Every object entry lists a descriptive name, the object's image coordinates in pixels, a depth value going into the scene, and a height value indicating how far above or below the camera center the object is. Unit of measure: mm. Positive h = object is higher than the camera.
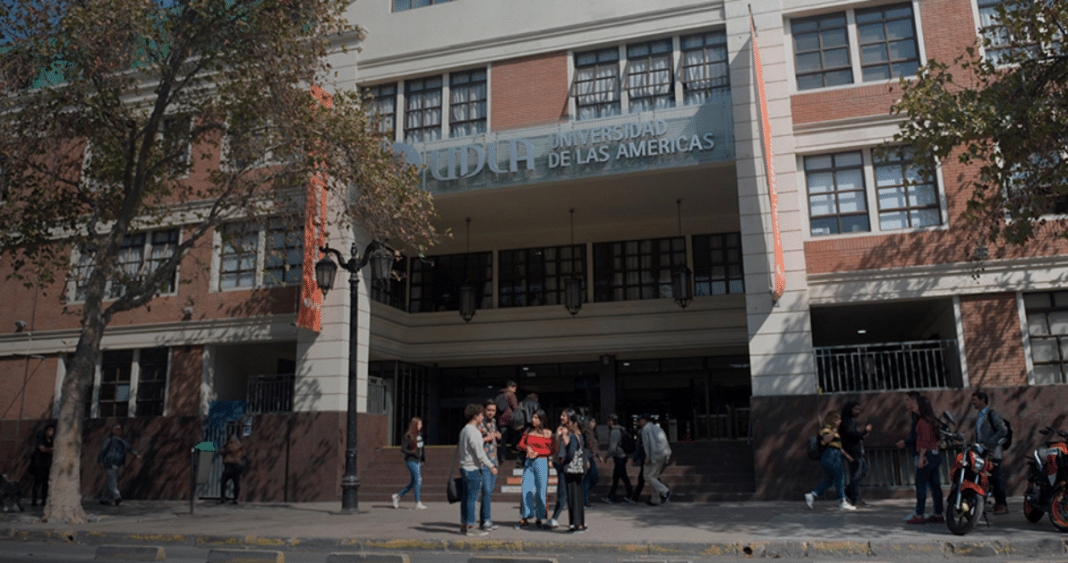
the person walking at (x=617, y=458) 14875 -307
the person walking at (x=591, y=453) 14148 -215
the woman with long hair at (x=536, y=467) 11336 -346
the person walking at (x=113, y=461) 18031 -257
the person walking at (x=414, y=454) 14405 -167
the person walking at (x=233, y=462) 17484 -311
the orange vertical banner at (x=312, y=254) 18094 +4382
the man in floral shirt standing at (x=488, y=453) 11164 -134
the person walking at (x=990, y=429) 10812 +83
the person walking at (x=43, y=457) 17516 -137
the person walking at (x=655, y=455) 14586 -258
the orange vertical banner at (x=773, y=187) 14766 +4729
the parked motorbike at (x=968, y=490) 9680 -659
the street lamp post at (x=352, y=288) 14188 +2916
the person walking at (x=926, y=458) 10906 -293
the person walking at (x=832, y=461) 12781 -364
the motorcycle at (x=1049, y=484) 9883 -629
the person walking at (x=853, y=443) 13203 -87
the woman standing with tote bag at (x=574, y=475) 10797 -438
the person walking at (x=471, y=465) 10781 -284
